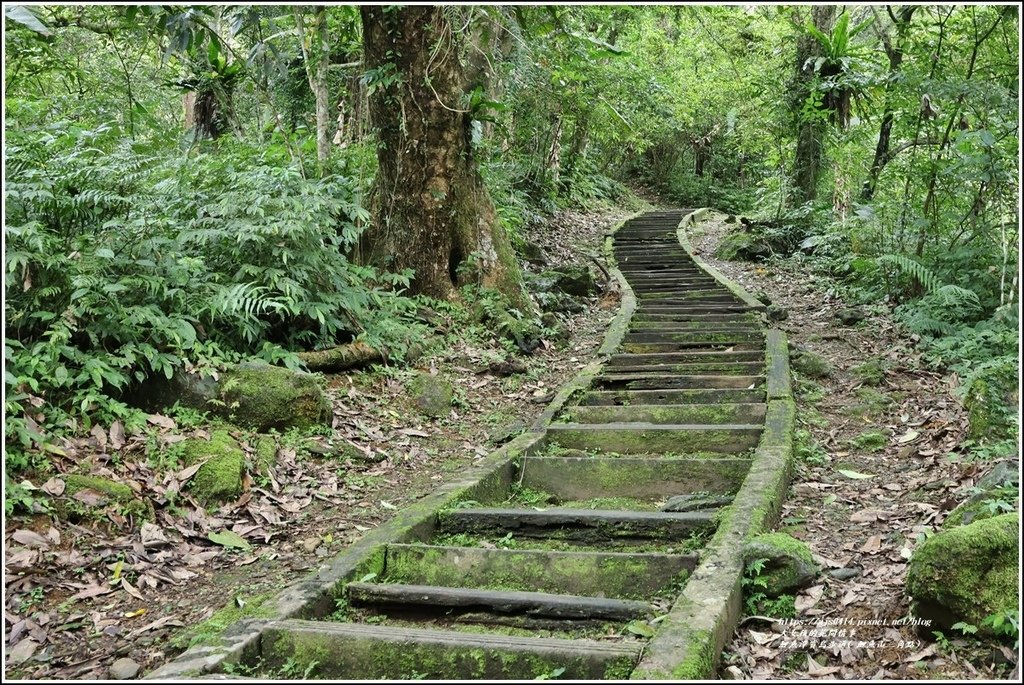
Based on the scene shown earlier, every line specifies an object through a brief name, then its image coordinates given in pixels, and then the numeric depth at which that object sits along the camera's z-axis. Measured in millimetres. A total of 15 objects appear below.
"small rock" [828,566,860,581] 3682
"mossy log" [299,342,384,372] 6308
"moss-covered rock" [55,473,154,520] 3918
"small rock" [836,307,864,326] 9523
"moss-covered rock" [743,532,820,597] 3531
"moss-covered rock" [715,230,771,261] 15101
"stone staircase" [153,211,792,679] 2992
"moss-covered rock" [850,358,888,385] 7227
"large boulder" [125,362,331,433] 5062
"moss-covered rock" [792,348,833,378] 7676
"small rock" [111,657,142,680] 2947
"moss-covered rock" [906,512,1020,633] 2912
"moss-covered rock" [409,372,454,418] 6629
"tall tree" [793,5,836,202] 15180
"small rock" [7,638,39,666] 3061
